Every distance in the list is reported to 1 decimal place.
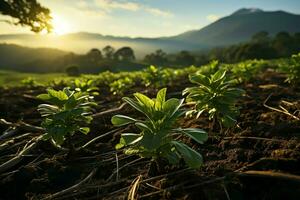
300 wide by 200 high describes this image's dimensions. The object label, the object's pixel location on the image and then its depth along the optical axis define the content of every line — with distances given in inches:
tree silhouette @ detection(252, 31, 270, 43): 4744.1
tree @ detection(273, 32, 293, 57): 2593.5
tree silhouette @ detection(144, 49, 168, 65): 3154.5
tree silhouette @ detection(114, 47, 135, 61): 3784.0
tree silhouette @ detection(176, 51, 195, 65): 3036.4
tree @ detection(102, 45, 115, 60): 3649.1
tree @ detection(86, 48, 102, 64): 2997.5
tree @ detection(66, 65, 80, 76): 2226.0
